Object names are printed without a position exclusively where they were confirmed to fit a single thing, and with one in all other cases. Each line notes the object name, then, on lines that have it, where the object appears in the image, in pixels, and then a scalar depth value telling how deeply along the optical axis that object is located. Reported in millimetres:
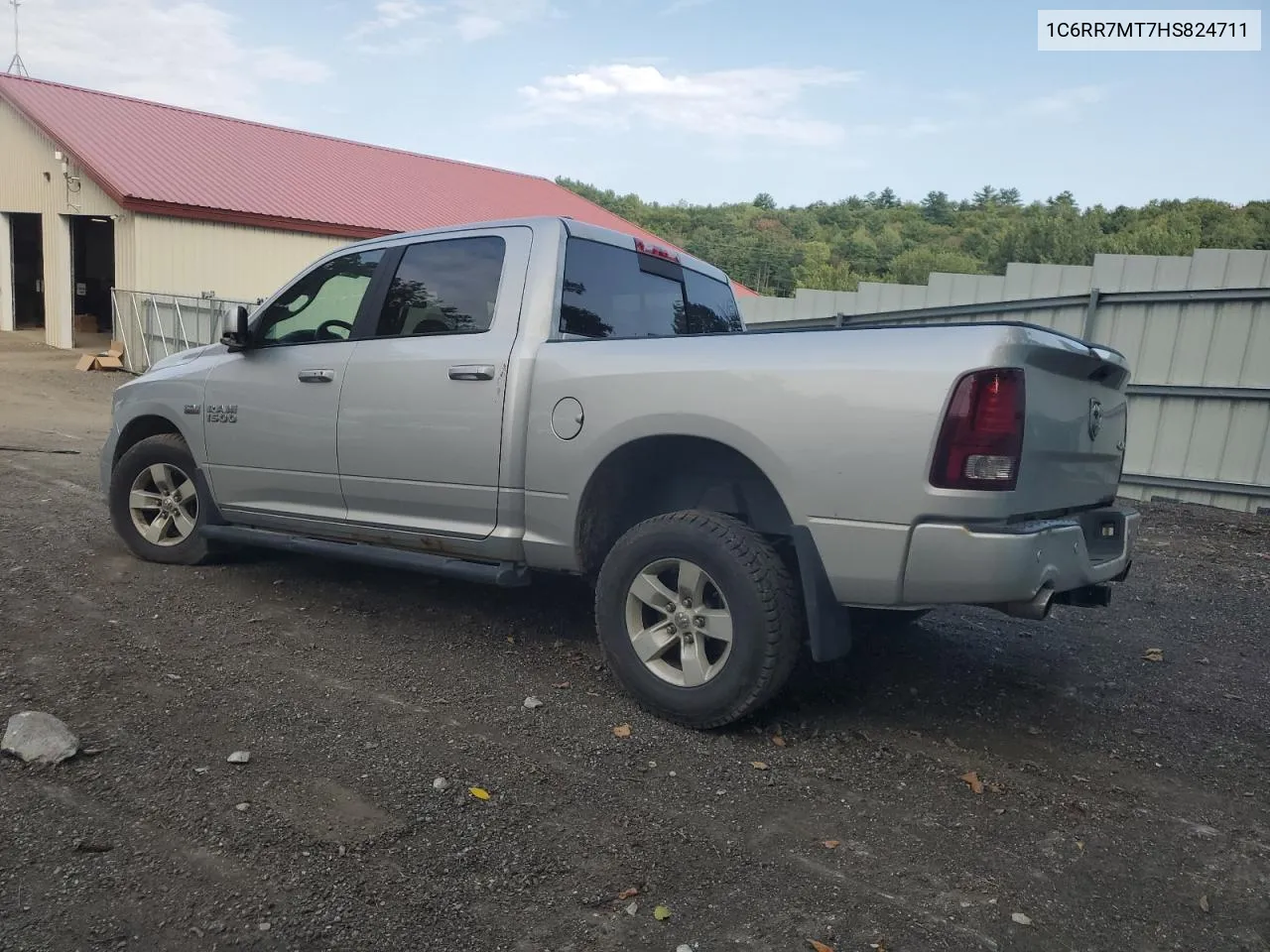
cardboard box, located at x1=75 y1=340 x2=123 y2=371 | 18188
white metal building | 18875
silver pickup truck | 3125
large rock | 3160
